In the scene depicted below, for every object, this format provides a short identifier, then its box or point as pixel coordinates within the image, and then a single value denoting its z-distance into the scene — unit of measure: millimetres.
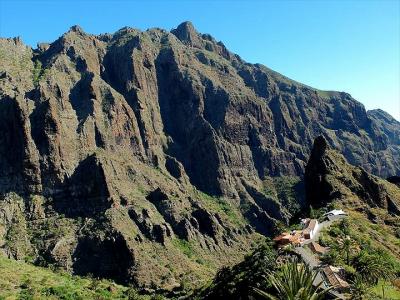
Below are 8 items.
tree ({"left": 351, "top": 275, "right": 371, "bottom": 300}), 68938
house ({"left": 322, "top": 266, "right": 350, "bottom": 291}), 73938
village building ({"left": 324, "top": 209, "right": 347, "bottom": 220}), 122000
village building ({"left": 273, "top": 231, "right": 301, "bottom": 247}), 101362
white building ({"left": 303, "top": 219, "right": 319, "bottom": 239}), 102812
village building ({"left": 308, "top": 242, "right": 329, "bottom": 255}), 92106
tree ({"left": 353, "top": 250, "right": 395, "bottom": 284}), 80188
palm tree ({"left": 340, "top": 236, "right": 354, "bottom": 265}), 85731
